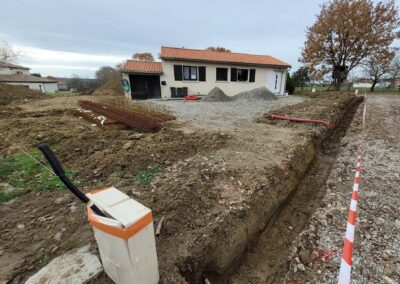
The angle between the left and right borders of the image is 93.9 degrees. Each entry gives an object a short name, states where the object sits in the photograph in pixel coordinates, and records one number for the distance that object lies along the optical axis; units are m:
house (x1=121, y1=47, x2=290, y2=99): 13.69
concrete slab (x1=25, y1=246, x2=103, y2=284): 1.32
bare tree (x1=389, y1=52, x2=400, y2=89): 22.04
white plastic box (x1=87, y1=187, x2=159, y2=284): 1.04
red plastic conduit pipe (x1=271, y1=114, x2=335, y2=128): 5.87
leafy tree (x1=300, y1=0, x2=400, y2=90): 15.62
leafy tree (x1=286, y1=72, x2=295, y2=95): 19.12
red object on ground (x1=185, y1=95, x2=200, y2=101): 13.35
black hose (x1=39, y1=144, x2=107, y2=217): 1.10
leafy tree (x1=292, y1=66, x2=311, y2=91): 22.27
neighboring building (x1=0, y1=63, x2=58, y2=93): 31.54
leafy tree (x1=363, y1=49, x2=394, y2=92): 16.24
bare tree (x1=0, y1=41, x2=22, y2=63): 31.58
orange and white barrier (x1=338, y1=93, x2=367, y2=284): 1.54
